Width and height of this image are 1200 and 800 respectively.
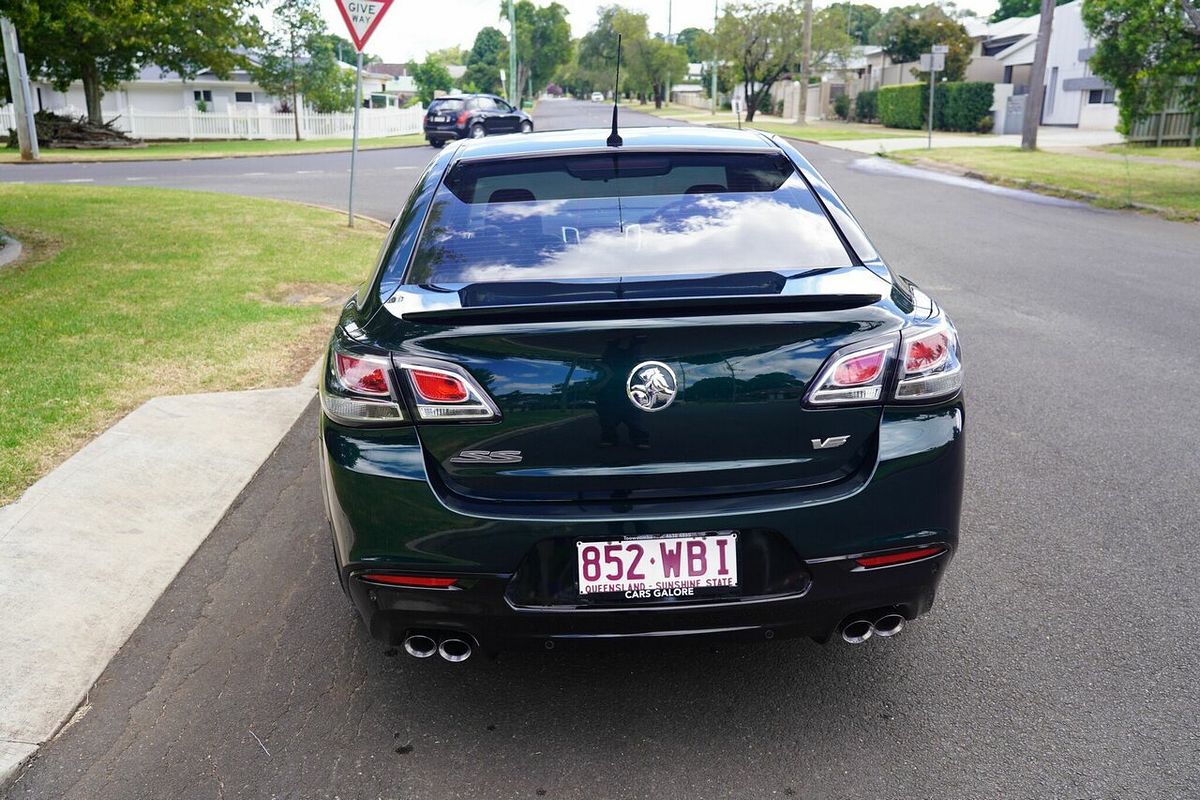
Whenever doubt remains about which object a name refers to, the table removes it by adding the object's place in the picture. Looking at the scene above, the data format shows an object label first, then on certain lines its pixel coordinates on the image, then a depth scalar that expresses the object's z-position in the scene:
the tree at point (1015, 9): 86.63
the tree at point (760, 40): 61.03
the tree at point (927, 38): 51.34
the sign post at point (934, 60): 30.11
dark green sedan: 2.75
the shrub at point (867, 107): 55.16
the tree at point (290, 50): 41.75
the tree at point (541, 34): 121.12
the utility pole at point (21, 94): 25.56
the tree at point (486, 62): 118.38
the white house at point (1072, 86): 42.69
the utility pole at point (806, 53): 53.38
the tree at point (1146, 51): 17.38
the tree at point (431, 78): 113.38
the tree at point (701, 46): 65.94
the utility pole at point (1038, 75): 28.19
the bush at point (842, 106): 60.91
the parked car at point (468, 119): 36.41
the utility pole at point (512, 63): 63.25
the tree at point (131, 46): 32.84
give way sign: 12.26
